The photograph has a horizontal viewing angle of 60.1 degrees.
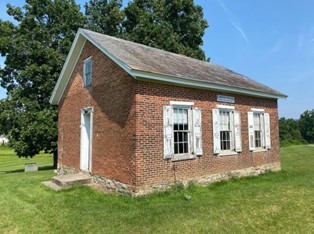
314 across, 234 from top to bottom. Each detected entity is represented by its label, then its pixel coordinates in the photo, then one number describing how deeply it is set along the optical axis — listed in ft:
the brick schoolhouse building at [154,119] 27.99
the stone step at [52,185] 31.61
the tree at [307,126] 234.38
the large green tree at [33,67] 62.95
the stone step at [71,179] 32.40
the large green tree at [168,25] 84.28
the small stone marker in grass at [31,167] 62.96
